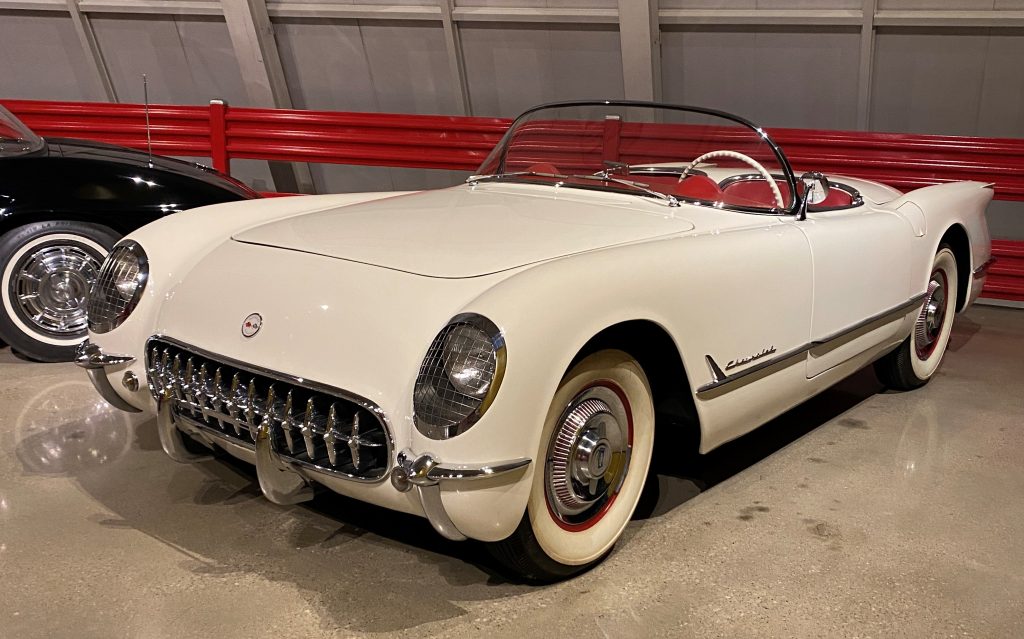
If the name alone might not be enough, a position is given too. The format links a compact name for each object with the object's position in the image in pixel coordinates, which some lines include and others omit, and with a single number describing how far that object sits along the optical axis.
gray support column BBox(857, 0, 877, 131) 5.73
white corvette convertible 1.96
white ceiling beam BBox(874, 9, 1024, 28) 5.43
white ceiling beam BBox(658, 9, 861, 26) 5.81
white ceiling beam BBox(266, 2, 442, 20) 6.80
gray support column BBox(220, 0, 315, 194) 6.95
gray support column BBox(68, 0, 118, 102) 7.51
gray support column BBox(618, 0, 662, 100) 6.03
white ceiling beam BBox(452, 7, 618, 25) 6.31
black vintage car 3.77
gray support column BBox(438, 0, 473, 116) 6.72
